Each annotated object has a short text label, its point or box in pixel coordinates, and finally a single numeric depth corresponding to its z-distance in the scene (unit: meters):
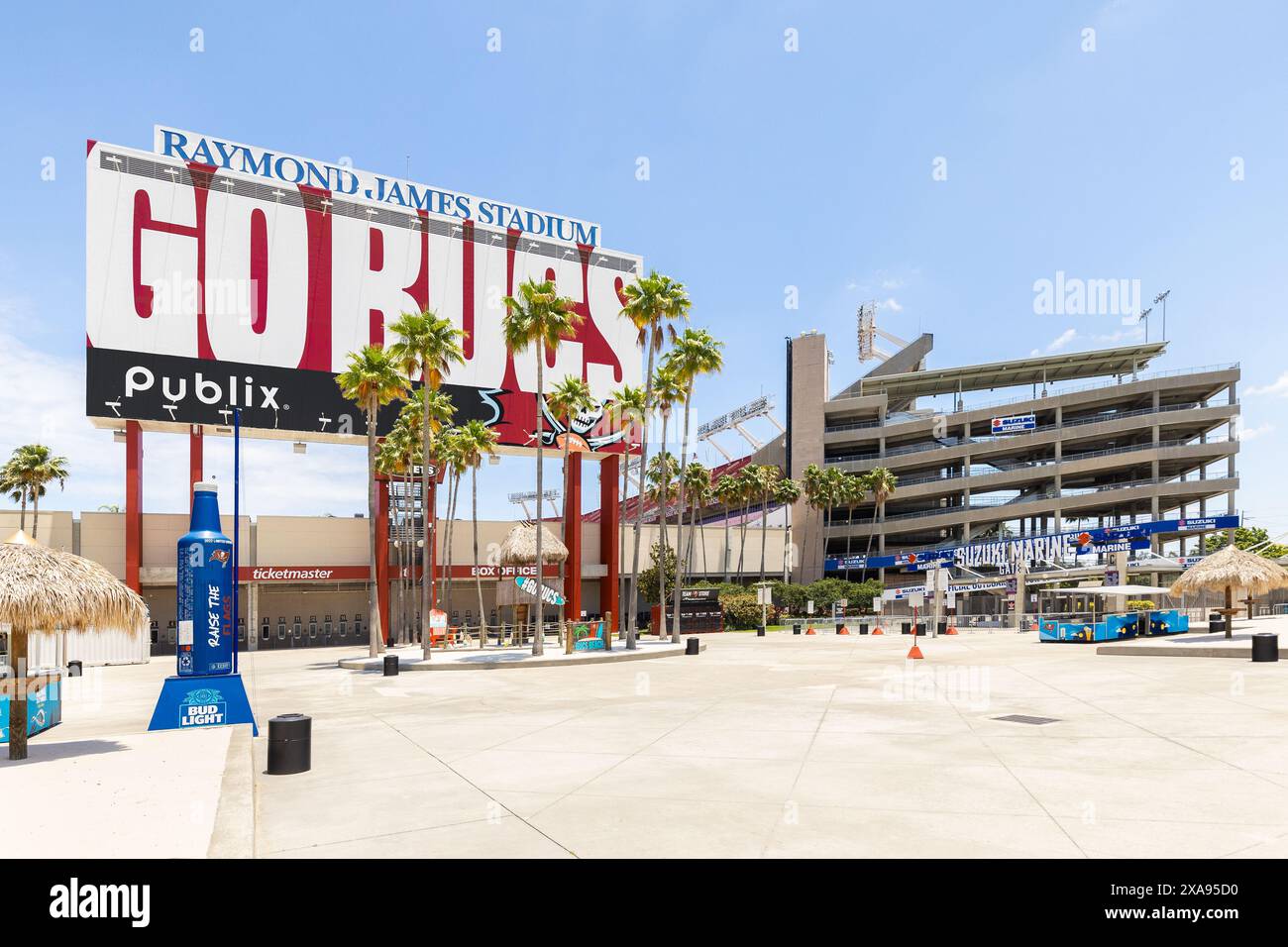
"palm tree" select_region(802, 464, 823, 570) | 82.69
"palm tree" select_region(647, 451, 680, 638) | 75.49
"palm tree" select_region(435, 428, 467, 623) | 47.09
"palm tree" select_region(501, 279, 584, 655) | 34.22
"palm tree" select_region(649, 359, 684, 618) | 43.97
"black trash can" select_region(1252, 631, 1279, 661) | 24.36
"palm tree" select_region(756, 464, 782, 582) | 76.62
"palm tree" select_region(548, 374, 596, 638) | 45.22
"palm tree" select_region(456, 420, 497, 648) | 46.38
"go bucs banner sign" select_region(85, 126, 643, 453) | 43.88
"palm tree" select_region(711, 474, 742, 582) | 74.81
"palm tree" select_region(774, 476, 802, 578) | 81.12
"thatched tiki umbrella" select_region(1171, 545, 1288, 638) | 32.97
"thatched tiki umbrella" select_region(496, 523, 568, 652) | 39.00
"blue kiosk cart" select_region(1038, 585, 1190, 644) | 38.75
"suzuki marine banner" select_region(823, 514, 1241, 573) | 67.69
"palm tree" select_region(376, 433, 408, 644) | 45.44
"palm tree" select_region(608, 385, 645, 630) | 46.56
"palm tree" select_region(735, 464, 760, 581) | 75.75
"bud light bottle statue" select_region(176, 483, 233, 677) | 15.20
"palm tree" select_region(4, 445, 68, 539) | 49.06
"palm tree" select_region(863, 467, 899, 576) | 85.56
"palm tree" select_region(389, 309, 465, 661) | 34.12
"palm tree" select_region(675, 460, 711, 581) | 70.62
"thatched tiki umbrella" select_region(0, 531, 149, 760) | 12.32
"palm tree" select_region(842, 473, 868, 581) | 83.88
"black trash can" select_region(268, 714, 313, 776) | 11.32
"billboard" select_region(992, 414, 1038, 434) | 87.94
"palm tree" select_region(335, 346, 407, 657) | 34.66
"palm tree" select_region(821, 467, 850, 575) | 82.56
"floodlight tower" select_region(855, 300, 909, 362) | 109.81
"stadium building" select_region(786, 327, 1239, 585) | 83.06
